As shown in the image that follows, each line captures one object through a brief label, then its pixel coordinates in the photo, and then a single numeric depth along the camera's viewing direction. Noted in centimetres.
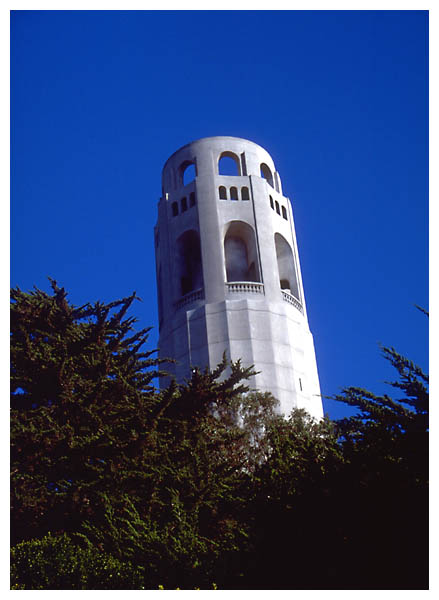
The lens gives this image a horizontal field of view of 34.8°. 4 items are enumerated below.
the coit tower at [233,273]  3791
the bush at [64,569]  1264
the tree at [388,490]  1123
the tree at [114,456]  1429
